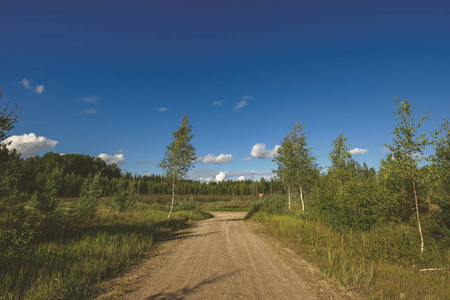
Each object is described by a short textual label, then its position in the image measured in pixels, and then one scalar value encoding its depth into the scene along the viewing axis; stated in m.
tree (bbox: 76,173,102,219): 16.42
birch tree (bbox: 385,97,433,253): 8.20
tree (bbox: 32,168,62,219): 12.23
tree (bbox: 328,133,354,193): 19.07
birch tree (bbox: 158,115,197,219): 21.62
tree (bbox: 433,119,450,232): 10.12
